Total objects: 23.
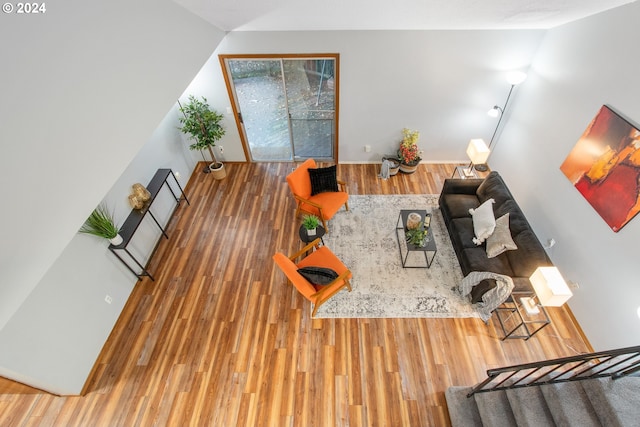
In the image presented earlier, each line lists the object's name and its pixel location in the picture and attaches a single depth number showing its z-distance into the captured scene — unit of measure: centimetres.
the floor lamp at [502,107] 424
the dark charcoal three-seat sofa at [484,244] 344
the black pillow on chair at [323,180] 448
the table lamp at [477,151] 466
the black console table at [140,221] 363
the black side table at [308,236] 415
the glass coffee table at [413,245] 388
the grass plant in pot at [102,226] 318
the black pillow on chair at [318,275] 315
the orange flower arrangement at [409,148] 515
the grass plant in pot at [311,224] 403
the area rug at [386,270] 370
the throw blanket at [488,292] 323
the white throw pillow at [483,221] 377
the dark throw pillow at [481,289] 334
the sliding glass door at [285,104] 468
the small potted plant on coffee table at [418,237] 384
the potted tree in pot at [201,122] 472
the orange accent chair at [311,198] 436
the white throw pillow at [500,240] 359
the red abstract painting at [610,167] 285
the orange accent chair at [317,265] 324
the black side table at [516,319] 338
